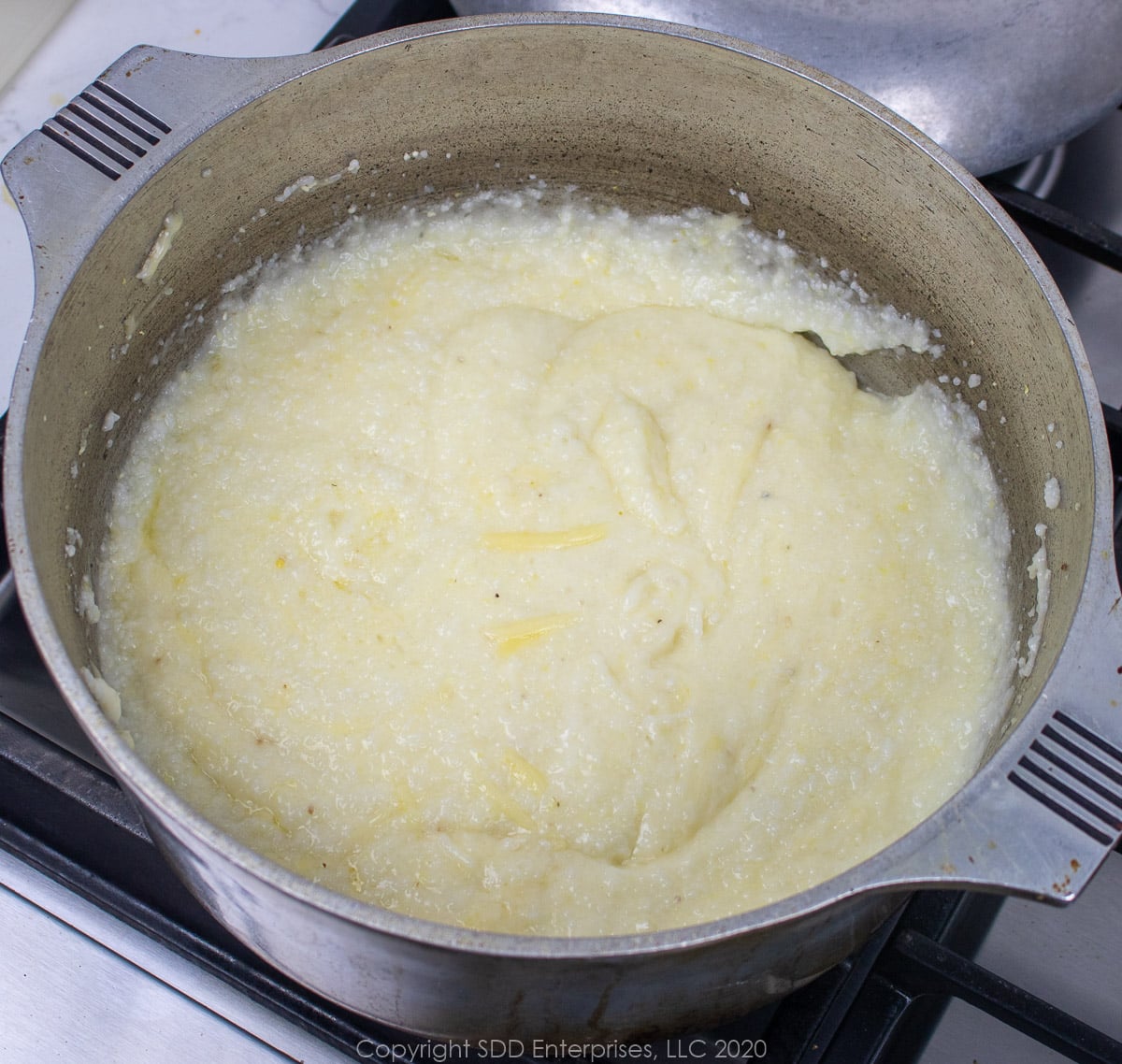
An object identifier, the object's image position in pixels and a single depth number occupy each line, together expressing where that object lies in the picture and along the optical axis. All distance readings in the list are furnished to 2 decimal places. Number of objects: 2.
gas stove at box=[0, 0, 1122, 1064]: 0.37
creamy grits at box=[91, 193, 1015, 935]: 0.39
